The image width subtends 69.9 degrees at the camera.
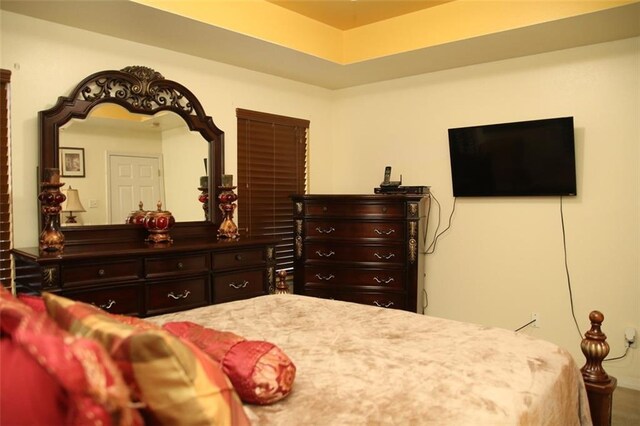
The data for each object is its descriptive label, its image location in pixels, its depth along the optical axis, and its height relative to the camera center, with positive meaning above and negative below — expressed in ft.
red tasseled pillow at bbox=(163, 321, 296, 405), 3.95 -1.36
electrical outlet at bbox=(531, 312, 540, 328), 12.15 -2.94
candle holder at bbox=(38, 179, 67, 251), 8.69 +0.01
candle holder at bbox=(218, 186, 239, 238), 11.54 +0.06
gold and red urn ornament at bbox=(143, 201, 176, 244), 10.53 -0.30
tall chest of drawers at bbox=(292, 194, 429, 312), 12.40 -1.05
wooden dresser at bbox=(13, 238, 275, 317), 8.34 -1.23
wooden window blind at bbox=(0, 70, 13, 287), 9.01 +0.63
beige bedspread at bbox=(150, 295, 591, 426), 3.96 -1.69
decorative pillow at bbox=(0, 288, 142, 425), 2.31 -0.88
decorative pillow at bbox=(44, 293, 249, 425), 2.78 -1.02
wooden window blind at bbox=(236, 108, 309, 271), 13.26 +1.18
